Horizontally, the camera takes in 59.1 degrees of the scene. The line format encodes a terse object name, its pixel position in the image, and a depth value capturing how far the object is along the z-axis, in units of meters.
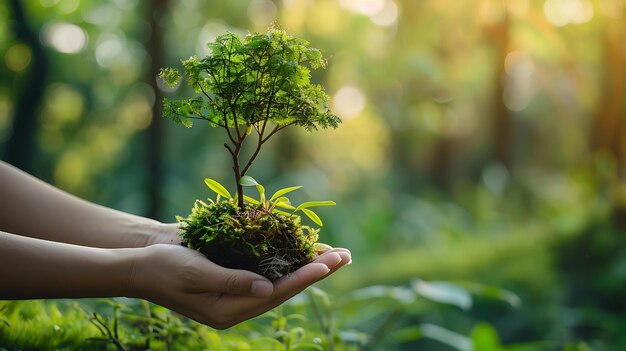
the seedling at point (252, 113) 1.10
